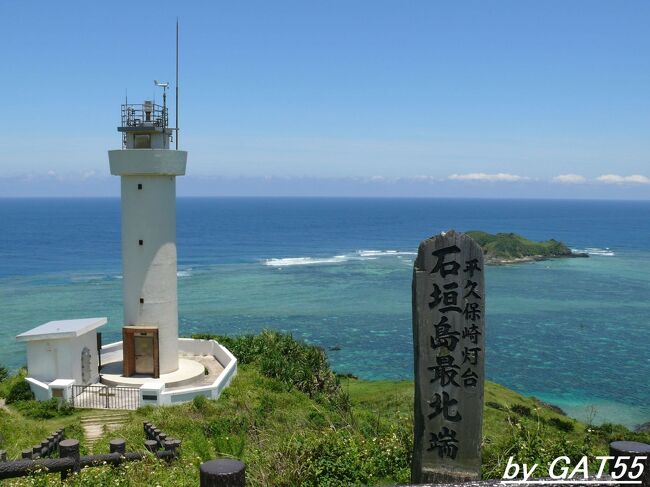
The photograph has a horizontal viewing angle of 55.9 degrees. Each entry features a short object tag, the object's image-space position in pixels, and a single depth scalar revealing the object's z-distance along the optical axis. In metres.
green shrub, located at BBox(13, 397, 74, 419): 14.17
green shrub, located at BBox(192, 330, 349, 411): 17.75
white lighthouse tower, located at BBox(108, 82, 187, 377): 16.44
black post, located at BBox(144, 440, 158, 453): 8.12
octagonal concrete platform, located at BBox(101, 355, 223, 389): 16.23
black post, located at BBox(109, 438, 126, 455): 7.50
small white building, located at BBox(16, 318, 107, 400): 15.45
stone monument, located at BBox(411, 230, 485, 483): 5.94
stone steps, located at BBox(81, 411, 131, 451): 13.03
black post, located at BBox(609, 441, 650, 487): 4.98
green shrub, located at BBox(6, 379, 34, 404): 15.09
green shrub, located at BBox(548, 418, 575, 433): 19.89
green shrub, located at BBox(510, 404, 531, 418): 21.37
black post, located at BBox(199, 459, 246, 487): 4.16
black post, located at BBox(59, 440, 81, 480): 6.78
